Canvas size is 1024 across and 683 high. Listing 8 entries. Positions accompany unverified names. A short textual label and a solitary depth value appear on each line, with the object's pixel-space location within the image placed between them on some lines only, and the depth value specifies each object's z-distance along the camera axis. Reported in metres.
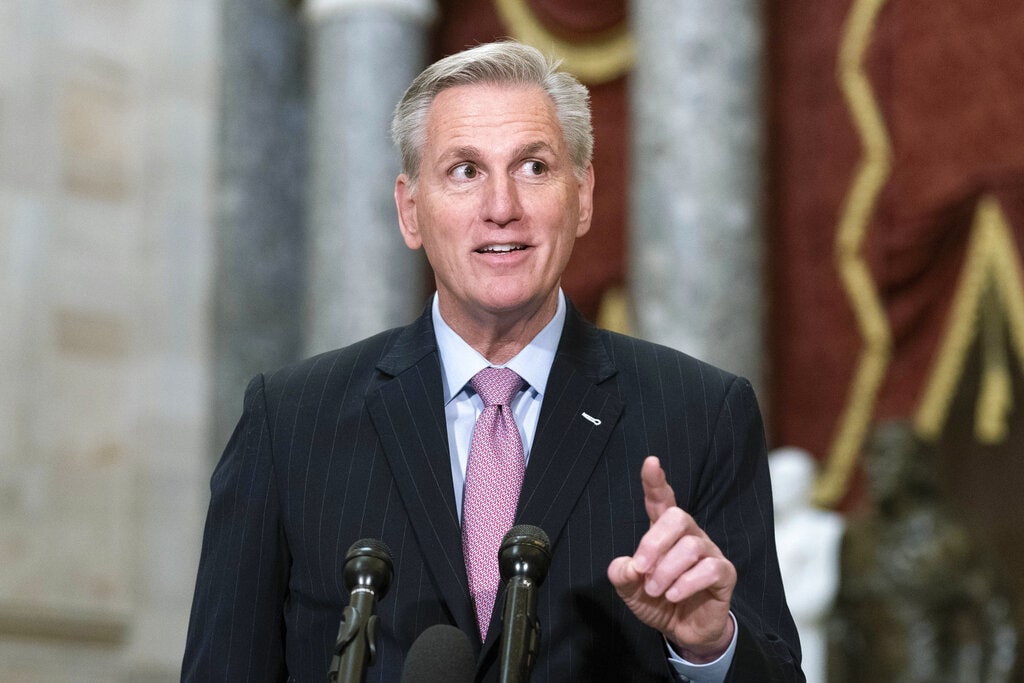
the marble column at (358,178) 13.85
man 3.76
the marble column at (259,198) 14.70
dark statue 10.62
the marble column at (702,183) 12.18
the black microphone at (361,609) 3.00
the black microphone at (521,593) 2.99
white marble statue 11.08
